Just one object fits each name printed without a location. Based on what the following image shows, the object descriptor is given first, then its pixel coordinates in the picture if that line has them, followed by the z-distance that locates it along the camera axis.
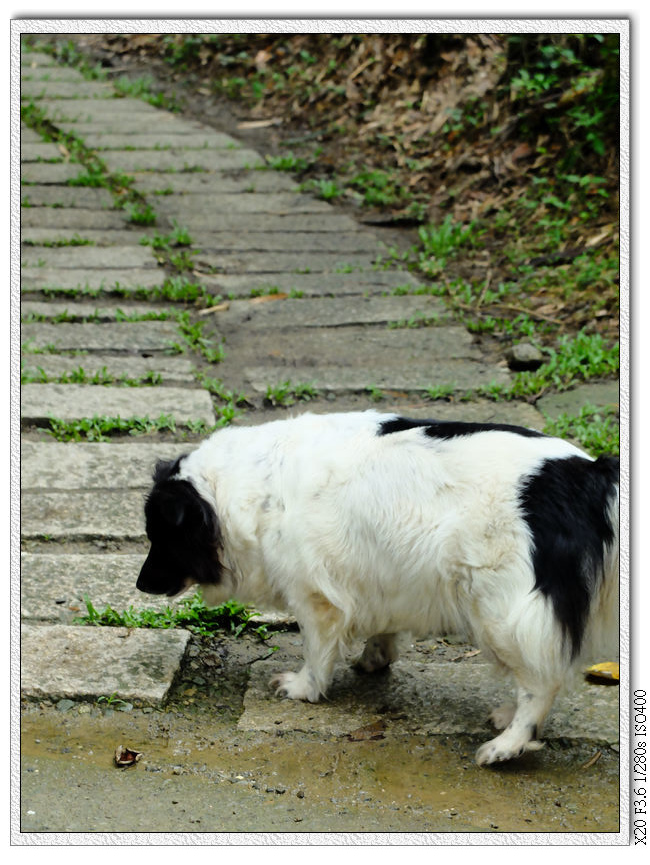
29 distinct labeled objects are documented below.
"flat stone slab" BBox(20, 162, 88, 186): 16.92
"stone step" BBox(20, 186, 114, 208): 16.17
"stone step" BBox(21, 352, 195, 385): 11.68
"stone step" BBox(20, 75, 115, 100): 21.09
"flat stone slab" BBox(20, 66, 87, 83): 22.31
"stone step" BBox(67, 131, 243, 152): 18.64
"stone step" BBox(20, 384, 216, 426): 10.83
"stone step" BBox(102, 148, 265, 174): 17.84
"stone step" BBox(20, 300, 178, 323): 12.98
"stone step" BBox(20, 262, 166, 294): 13.62
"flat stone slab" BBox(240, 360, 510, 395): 11.52
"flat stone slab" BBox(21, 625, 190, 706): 7.03
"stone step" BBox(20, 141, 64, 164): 17.62
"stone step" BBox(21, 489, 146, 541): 8.99
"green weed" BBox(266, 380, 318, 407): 11.30
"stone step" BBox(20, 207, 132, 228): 15.55
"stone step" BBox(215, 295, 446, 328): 13.12
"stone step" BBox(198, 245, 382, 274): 14.59
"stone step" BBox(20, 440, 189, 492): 9.67
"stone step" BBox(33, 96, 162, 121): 19.69
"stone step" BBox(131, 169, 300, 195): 16.89
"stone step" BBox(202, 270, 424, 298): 13.91
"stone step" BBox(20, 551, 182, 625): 8.03
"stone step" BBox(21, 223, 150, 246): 14.91
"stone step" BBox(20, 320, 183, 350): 12.31
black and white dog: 6.20
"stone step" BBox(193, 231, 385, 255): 15.16
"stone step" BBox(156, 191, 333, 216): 16.36
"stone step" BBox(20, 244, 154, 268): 14.31
